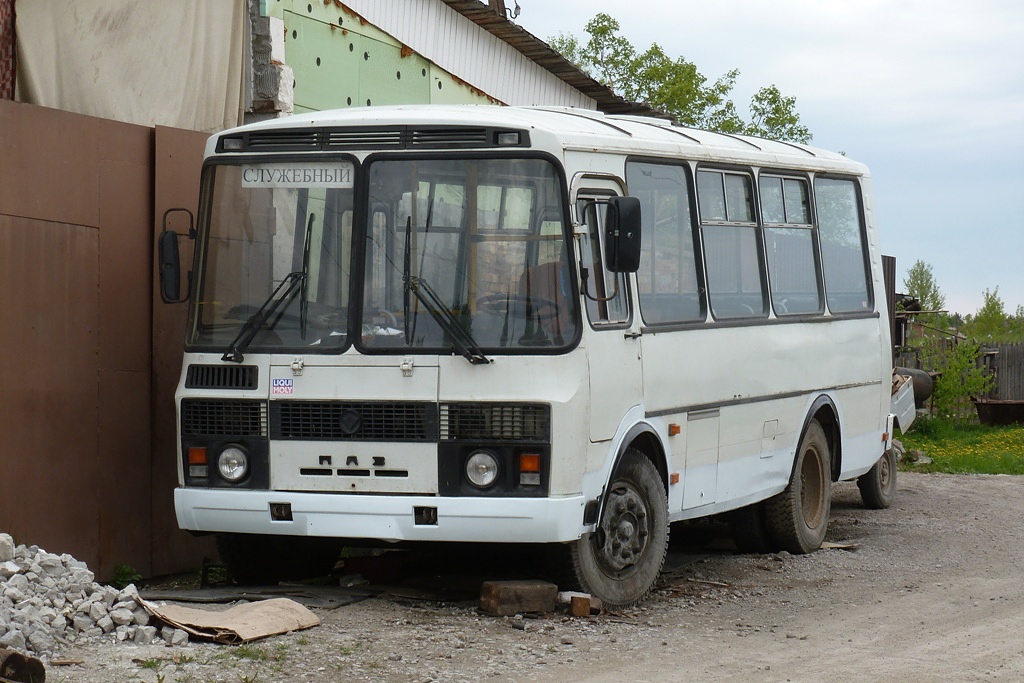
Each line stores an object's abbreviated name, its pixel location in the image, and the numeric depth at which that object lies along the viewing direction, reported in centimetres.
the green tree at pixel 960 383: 2562
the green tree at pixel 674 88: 5128
